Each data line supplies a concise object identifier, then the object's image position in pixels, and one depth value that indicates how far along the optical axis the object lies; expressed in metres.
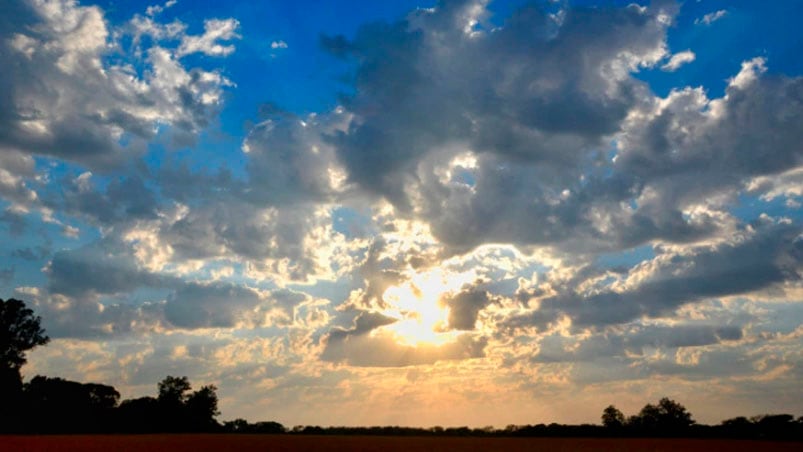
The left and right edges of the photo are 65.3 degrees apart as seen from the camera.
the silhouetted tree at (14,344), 112.06
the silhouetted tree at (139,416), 128.88
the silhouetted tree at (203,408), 151.50
